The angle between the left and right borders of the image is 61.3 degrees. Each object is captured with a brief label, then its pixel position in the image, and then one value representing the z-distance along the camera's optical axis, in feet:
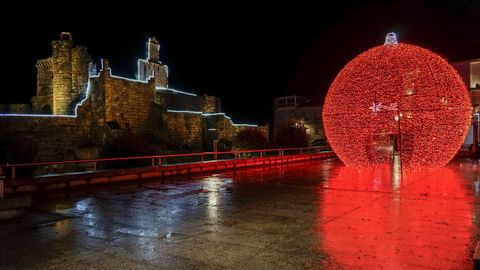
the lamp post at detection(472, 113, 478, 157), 89.03
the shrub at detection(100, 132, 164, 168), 65.00
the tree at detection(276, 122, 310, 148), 105.70
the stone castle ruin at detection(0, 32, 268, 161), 83.10
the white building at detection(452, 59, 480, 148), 118.62
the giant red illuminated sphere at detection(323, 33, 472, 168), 43.39
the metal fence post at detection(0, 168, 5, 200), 32.04
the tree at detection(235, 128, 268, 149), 104.78
